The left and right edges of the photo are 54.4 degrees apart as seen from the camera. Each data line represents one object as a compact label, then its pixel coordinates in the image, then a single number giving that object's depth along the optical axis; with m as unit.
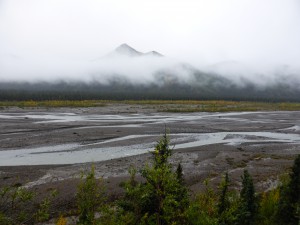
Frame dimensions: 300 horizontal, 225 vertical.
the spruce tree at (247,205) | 9.48
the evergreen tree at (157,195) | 7.46
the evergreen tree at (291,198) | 10.01
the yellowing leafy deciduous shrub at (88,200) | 8.16
